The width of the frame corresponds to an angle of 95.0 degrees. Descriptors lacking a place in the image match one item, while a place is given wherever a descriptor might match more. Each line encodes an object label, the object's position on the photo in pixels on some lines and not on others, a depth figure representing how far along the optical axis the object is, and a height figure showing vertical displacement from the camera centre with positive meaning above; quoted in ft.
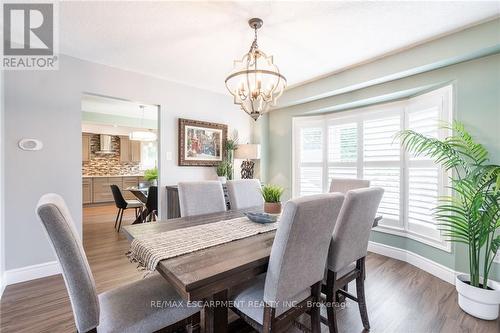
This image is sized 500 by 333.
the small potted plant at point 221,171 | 12.90 -0.41
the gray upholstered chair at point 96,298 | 3.20 -2.45
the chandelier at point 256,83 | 6.12 +2.23
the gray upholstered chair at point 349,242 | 4.97 -1.78
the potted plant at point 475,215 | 6.13 -1.39
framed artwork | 11.91 +1.16
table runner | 4.07 -1.58
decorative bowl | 6.03 -1.42
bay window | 8.77 +0.31
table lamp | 12.75 +0.71
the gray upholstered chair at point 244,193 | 8.33 -1.12
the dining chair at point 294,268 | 3.70 -1.83
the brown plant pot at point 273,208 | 6.79 -1.31
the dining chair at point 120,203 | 14.34 -2.50
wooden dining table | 3.22 -1.62
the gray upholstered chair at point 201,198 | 7.24 -1.12
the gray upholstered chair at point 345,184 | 7.94 -0.72
